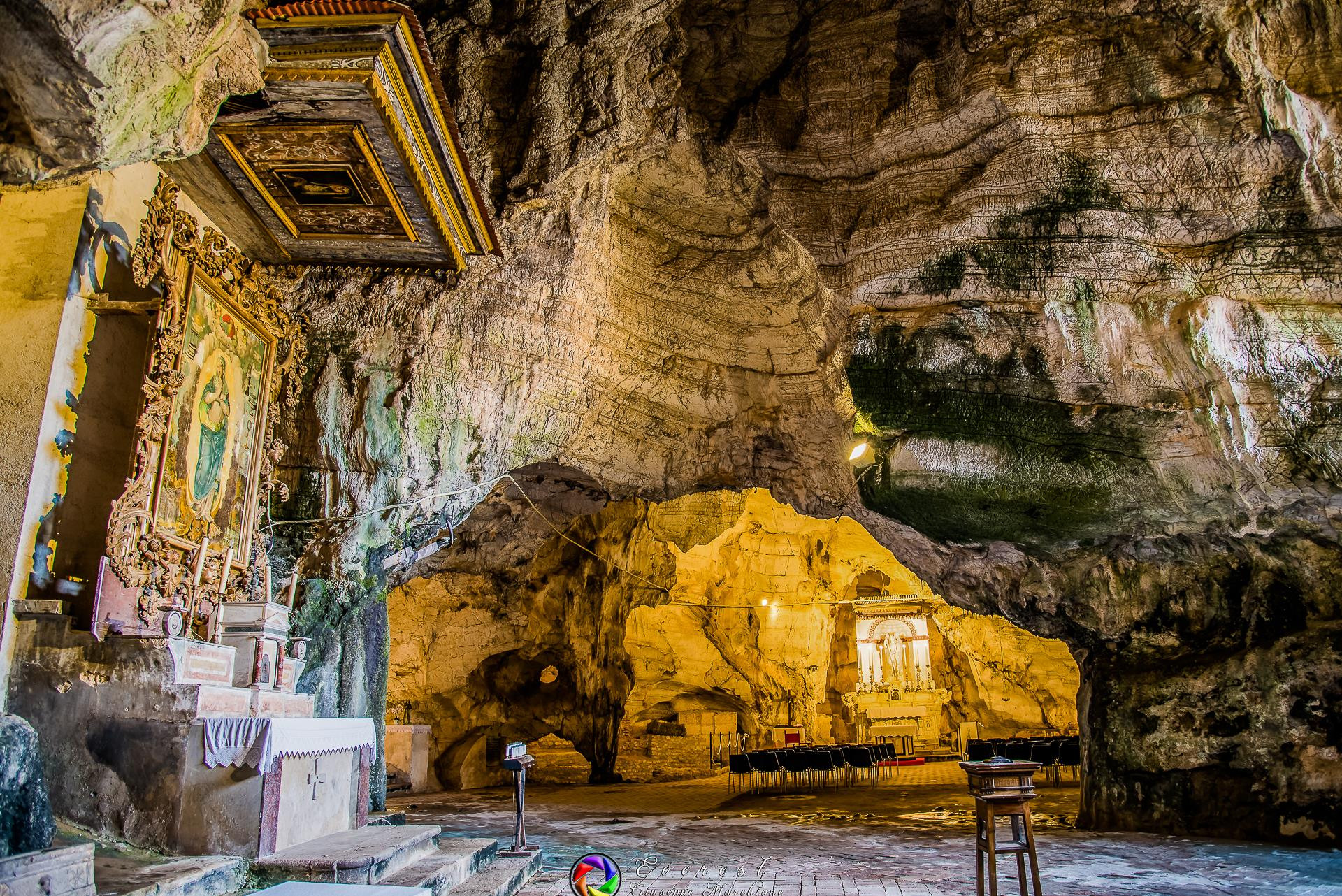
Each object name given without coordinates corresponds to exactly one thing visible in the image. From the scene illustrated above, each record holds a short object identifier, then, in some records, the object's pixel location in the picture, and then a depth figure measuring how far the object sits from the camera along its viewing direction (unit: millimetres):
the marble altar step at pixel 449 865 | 5668
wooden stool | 4535
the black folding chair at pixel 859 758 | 14242
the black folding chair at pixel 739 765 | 14391
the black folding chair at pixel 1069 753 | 13820
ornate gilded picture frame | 5590
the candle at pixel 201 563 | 6039
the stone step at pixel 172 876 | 4277
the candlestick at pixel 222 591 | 6301
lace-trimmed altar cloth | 5215
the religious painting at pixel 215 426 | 6062
